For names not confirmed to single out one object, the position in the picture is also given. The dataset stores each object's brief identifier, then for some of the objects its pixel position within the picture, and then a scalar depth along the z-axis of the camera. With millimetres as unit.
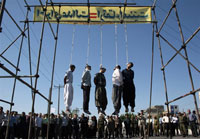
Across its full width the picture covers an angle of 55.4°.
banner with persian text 7430
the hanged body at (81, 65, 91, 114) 6176
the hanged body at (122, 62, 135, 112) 6156
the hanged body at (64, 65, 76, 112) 6273
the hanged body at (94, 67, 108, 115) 6017
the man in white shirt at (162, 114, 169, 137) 12167
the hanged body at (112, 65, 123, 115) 5922
